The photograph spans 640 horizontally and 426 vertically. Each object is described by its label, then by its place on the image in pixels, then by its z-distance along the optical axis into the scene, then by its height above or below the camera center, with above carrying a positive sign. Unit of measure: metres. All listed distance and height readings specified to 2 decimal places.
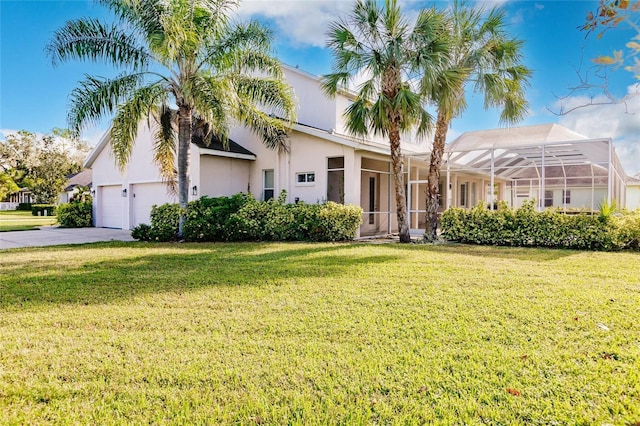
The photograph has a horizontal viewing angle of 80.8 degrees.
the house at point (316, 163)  15.29 +2.20
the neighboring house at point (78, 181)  34.81 +2.88
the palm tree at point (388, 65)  11.91 +4.79
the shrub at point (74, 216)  21.69 -0.29
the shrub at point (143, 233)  14.18 -0.84
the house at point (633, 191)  33.22 +1.98
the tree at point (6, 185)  44.09 +3.11
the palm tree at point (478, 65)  12.16 +4.99
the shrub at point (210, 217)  13.64 -0.23
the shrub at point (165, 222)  13.93 -0.43
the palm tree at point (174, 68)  12.01 +4.96
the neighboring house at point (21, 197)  54.98 +2.16
